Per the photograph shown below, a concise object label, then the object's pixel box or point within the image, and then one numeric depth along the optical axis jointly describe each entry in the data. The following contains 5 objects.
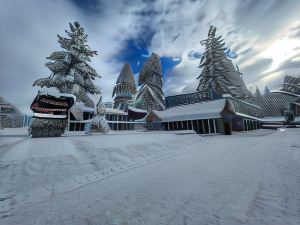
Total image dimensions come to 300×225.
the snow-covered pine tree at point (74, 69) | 18.52
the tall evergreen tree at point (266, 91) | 44.12
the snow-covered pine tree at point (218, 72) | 31.34
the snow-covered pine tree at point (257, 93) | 46.48
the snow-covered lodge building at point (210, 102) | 19.25
